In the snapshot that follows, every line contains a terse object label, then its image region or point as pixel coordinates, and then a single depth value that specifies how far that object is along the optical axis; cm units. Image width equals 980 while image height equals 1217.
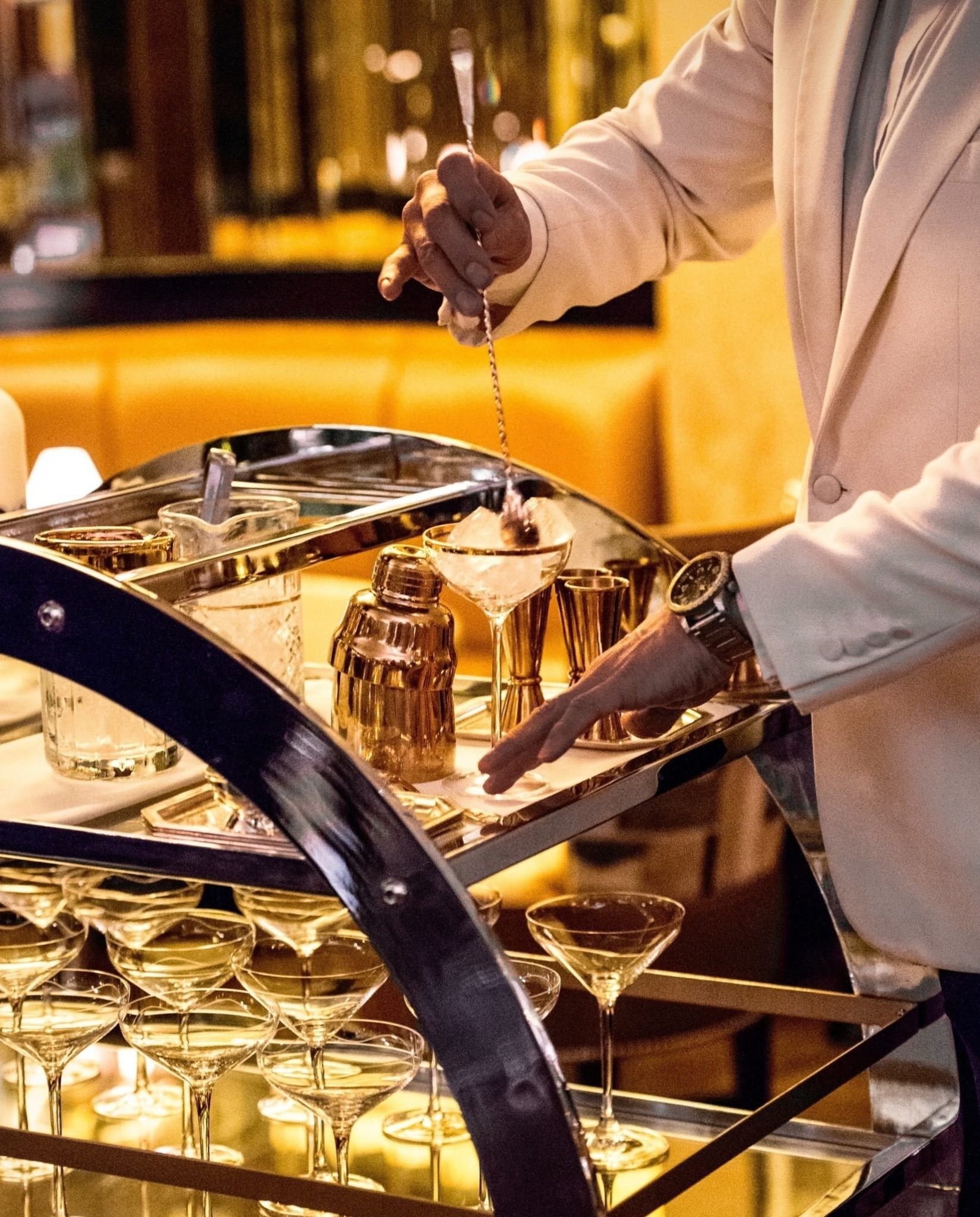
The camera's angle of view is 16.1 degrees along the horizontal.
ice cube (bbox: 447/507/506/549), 226
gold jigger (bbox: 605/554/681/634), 247
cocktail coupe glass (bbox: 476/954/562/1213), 240
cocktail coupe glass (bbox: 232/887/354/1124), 231
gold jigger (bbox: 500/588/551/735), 231
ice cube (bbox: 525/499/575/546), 229
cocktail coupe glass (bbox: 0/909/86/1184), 245
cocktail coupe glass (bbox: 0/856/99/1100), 251
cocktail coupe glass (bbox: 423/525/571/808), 222
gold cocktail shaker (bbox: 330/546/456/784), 218
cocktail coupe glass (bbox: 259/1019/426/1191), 229
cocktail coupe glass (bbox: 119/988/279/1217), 234
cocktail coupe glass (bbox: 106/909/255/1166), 240
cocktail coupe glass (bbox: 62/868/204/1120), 246
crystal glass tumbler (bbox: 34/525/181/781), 217
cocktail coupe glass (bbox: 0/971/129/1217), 238
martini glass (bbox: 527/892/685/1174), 238
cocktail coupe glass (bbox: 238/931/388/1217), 232
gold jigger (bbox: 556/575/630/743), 235
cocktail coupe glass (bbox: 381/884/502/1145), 243
